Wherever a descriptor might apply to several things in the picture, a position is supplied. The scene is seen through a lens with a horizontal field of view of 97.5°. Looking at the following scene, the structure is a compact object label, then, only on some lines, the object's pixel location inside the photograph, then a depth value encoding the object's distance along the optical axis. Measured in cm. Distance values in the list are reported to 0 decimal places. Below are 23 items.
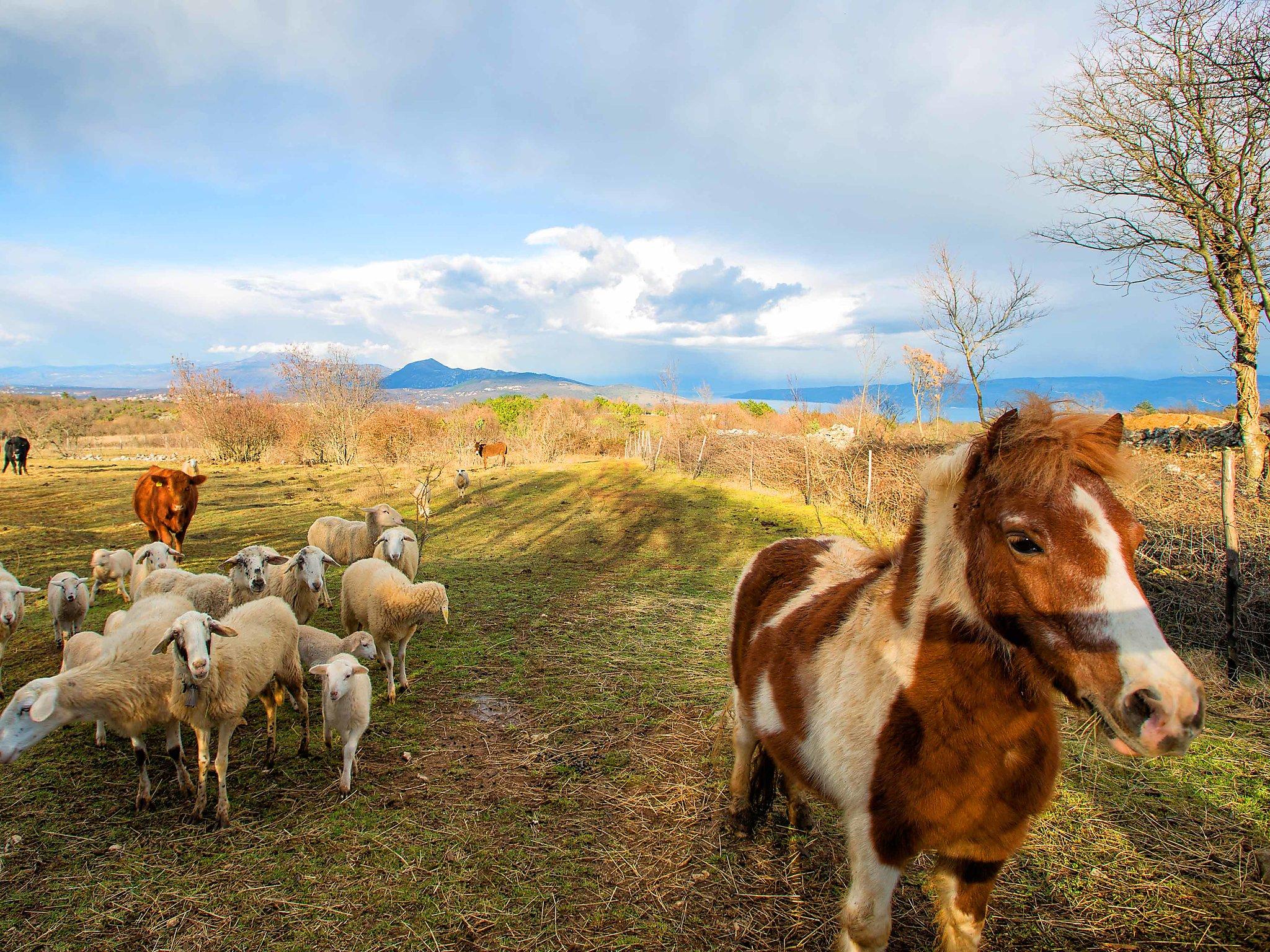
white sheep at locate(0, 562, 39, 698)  532
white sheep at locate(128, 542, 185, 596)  725
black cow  2234
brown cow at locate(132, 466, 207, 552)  1003
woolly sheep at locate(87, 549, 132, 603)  820
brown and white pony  149
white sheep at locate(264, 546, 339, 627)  630
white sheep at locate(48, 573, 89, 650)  596
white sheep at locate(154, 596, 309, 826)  370
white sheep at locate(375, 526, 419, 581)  748
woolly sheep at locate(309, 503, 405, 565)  931
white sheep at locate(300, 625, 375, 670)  518
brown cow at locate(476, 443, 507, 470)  2641
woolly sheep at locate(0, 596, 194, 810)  348
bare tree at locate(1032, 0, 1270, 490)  629
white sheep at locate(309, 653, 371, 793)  414
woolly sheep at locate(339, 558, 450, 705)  567
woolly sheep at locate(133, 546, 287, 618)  581
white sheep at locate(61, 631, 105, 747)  458
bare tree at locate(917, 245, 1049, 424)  1588
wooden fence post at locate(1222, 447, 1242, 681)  511
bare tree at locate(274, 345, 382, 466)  2942
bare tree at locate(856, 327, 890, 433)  2134
